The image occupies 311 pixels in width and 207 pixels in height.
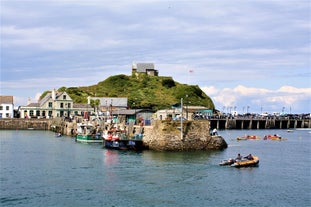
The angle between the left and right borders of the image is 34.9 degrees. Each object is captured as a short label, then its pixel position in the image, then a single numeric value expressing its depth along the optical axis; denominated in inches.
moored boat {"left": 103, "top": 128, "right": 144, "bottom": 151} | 2920.8
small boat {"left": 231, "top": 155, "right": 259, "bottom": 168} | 2229.3
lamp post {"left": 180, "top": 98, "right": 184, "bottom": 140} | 2758.4
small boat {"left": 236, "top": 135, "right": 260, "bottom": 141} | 4164.4
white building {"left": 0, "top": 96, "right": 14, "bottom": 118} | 5757.9
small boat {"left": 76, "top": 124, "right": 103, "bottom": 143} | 3685.3
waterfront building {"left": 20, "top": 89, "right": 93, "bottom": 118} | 5674.2
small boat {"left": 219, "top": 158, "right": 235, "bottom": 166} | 2251.5
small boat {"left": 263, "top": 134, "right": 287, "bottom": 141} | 4215.3
